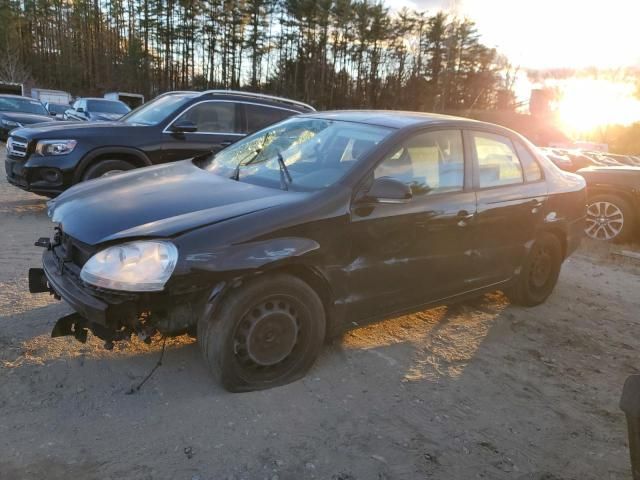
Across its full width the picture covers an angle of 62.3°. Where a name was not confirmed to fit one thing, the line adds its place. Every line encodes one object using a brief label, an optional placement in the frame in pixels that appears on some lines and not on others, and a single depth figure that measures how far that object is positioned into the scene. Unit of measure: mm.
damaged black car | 2783
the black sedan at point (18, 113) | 17062
